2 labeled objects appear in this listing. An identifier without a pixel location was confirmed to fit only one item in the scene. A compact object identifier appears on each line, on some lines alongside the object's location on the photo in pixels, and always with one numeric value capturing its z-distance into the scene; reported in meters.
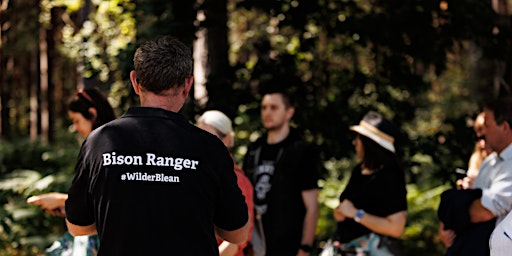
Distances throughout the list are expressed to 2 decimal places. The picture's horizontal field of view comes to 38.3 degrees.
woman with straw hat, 5.05
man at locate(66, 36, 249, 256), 2.93
